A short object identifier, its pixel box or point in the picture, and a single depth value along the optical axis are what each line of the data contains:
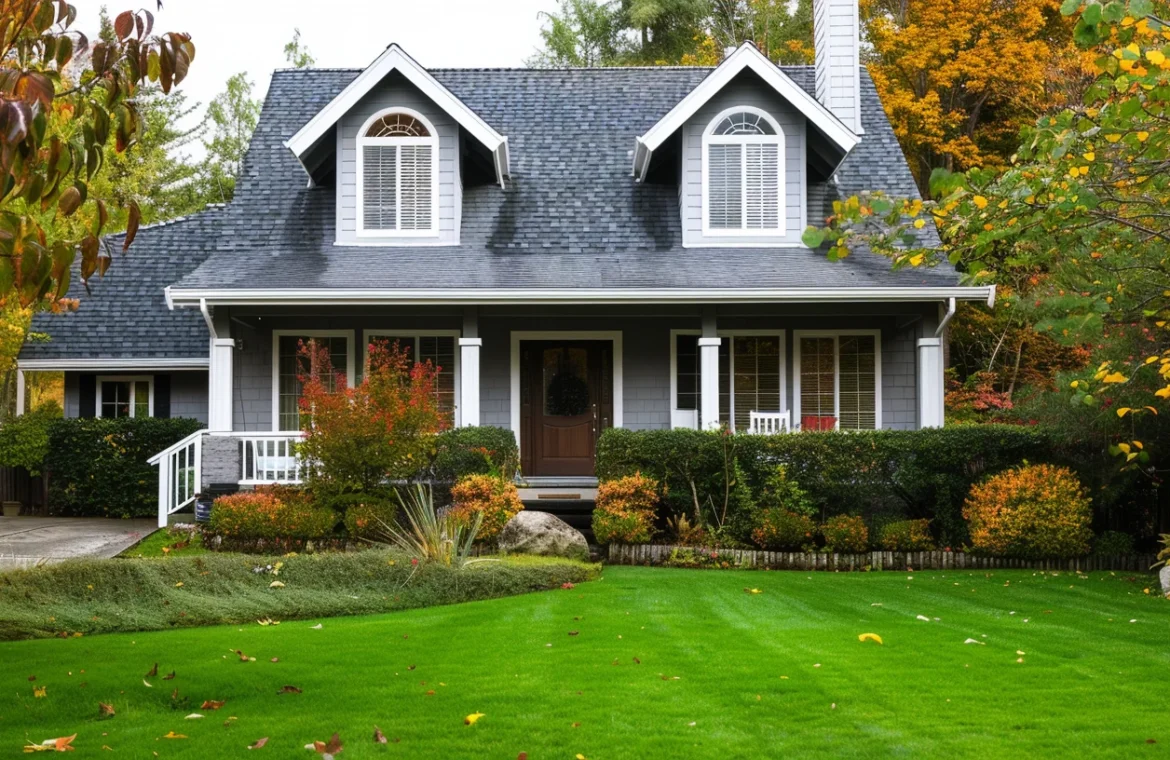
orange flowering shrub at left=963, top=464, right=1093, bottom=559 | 12.66
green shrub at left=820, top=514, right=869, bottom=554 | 13.17
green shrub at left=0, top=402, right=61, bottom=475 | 17.59
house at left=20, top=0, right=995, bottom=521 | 15.25
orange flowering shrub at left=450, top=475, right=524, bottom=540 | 12.87
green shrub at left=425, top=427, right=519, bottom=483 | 13.84
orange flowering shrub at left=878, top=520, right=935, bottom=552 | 13.25
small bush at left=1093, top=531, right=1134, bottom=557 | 12.98
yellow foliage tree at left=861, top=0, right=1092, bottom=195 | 24.19
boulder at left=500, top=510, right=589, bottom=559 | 12.68
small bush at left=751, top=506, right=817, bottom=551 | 13.17
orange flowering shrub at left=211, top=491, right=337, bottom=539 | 13.43
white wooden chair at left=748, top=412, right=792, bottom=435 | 15.41
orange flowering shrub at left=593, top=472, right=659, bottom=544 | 12.96
